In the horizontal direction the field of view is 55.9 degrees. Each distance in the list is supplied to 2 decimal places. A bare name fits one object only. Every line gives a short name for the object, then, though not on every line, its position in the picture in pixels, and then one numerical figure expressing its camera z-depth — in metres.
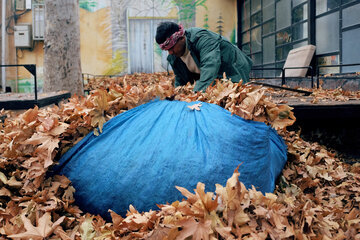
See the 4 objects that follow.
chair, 7.99
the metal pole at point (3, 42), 12.91
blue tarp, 1.70
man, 3.04
